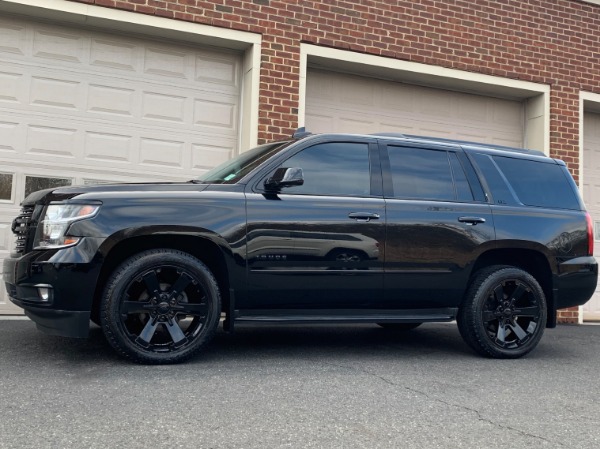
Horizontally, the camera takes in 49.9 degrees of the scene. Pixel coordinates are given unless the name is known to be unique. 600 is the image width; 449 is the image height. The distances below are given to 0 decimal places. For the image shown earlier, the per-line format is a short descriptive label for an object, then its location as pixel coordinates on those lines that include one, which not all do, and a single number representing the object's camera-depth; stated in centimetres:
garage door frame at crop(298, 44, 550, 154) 855
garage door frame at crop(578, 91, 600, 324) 977
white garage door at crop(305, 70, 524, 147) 893
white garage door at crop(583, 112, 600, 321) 997
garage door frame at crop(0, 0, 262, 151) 729
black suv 448
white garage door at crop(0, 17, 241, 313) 739
